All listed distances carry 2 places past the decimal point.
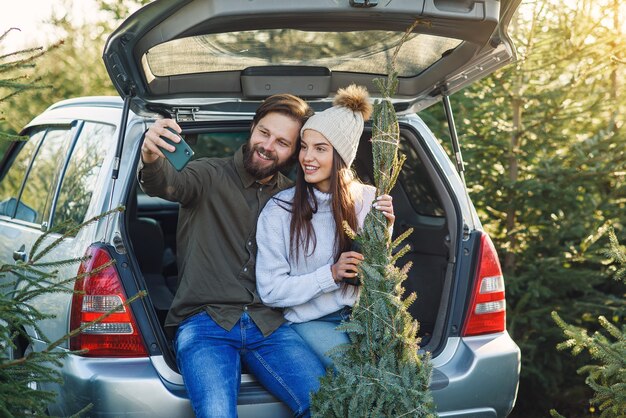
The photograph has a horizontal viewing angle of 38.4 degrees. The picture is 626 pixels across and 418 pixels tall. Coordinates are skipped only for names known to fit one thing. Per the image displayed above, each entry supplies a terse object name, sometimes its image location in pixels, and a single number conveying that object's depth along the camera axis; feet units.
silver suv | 10.91
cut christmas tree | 9.95
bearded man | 10.86
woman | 11.52
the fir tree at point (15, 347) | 9.20
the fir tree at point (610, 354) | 11.66
